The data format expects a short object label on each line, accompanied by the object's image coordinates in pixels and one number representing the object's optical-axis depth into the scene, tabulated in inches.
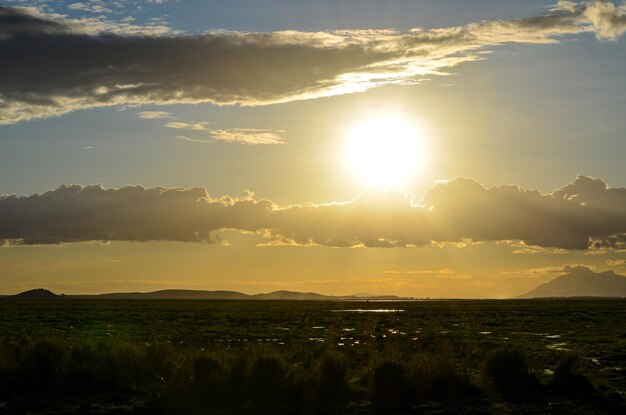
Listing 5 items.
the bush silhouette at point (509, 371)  994.1
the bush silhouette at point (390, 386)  927.0
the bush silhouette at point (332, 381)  942.4
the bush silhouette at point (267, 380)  940.6
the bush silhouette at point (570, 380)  954.1
